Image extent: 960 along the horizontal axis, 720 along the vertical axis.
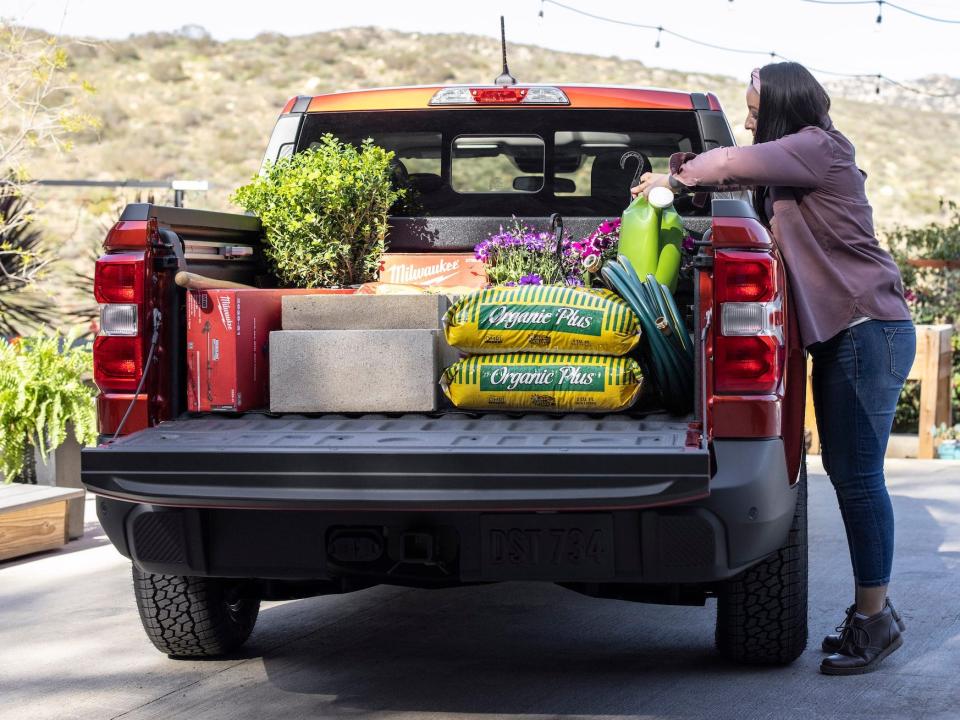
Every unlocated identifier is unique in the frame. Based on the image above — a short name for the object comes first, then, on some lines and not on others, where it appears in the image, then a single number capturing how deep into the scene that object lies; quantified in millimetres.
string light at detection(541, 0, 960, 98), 21656
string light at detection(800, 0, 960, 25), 19844
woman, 4504
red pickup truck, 3629
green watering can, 4652
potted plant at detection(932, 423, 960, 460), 10555
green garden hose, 4113
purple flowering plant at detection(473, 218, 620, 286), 5074
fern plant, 7527
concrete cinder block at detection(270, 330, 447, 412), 4230
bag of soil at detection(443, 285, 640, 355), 4074
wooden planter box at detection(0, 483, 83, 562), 6789
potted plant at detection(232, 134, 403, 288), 5184
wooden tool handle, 4191
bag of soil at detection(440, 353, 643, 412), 4027
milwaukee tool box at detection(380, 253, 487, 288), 5449
